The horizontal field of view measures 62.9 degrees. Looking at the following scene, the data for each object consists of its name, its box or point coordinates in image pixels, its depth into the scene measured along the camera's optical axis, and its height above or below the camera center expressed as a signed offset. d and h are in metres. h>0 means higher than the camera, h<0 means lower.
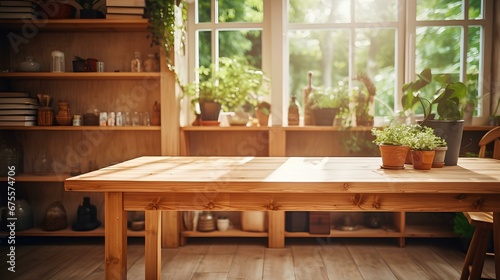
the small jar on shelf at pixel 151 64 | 3.31 +0.51
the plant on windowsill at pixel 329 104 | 3.29 +0.19
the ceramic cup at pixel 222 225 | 3.34 -0.80
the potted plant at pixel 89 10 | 3.24 +0.93
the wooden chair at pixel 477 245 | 2.05 -0.60
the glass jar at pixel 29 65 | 3.31 +0.50
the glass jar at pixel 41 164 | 3.54 -0.33
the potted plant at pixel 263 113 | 3.36 +0.12
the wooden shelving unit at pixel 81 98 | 3.52 +0.25
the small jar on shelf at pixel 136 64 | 3.32 +0.51
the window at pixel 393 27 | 3.45 +0.85
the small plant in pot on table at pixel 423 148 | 1.85 -0.09
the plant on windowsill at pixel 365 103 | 3.29 +0.20
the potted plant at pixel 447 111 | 2.02 +0.09
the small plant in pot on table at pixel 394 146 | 1.87 -0.09
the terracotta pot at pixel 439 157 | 1.93 -0.14
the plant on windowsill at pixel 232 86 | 3.32 +0.34
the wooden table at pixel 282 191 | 1.55 -0.24
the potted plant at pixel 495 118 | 3.22 +0.08
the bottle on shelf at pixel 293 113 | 3.33 +0.11
